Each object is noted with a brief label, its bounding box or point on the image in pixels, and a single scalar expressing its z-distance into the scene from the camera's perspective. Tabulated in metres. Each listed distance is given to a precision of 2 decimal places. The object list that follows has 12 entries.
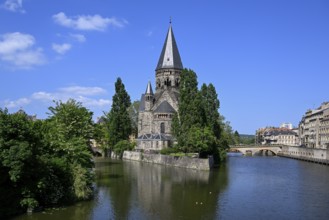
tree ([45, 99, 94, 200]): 34.25
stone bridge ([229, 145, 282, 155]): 120.69
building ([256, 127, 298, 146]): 164.50
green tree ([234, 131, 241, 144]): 154.00
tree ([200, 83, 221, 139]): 74.25
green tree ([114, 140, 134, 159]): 87.75
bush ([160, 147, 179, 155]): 72.06
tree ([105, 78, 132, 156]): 89.50
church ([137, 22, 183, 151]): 86.12
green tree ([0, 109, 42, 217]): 27.48
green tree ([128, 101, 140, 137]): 114.88
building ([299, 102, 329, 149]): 103.62
